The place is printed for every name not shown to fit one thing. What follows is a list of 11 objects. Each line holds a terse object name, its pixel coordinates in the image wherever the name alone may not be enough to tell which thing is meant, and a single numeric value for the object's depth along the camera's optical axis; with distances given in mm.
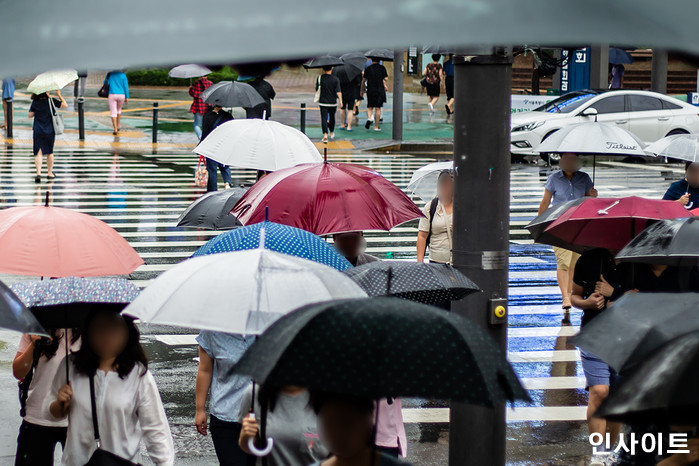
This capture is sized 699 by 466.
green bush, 42000
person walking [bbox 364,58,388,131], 30000
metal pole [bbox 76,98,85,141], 27594
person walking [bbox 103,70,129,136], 27906
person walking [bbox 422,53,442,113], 33494
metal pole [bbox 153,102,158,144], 26892
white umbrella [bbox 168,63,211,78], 23656
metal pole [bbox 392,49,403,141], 27344
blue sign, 31531
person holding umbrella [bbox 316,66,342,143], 27391
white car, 25078
